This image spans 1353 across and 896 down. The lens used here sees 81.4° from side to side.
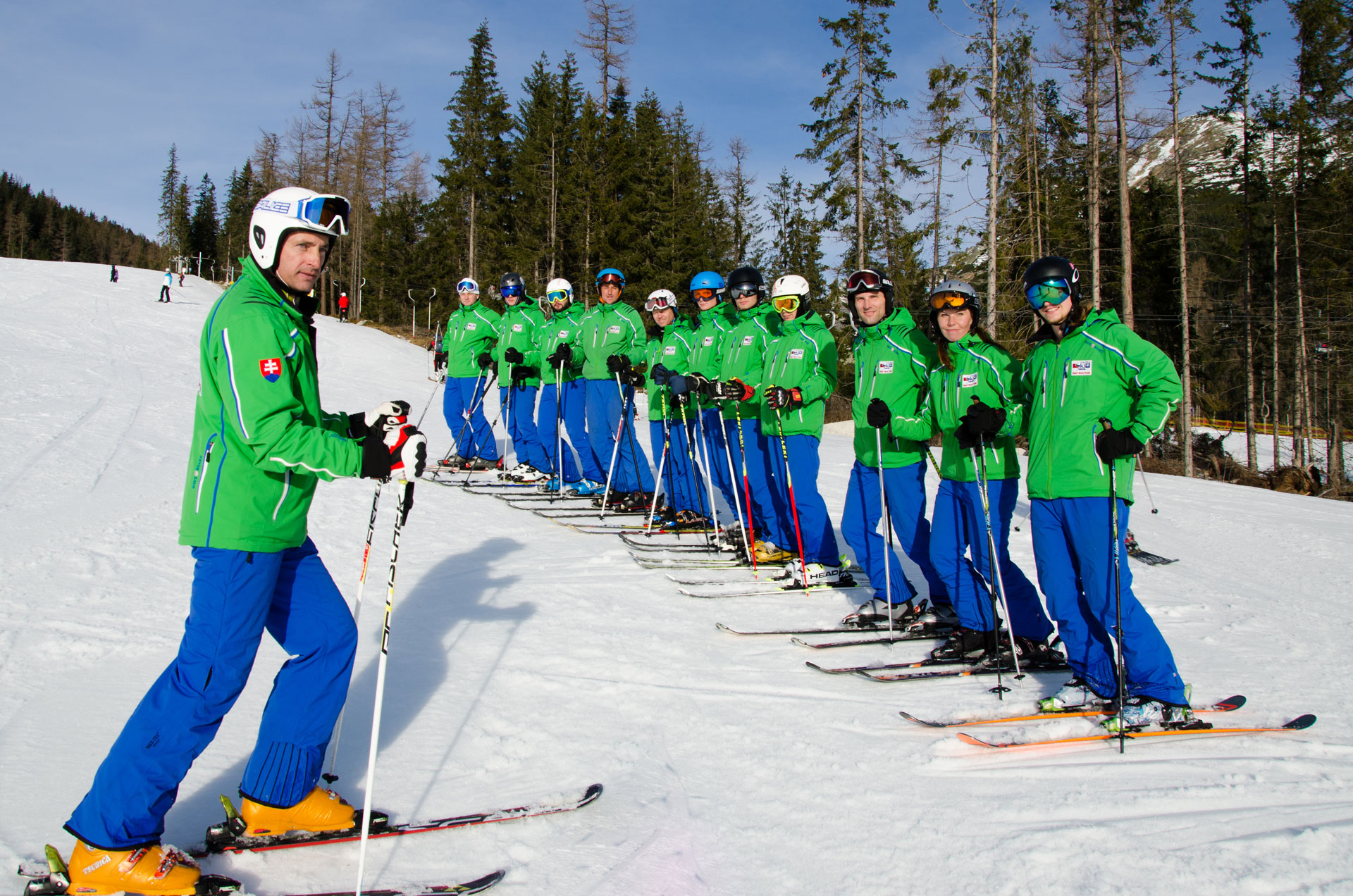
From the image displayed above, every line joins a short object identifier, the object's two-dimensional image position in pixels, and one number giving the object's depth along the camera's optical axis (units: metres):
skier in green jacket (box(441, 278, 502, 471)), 10.80
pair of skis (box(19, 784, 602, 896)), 2.26
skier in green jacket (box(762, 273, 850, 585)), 6.57
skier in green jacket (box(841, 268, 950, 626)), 5.45
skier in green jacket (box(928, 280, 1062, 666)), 4.87
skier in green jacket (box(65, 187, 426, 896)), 2.30
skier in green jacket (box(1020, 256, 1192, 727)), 3.87
